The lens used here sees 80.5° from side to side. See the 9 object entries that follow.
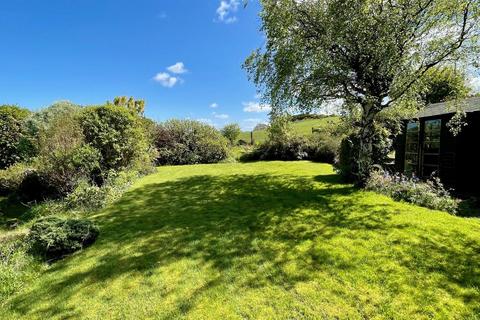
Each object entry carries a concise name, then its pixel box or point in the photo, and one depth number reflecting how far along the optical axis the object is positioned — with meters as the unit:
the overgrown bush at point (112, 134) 10.75
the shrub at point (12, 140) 13.95
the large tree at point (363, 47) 8.14
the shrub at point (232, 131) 28.73
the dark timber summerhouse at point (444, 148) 10.88
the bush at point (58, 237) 5.43
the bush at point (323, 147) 18.55
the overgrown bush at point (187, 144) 19.58
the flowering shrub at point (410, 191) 7.80
